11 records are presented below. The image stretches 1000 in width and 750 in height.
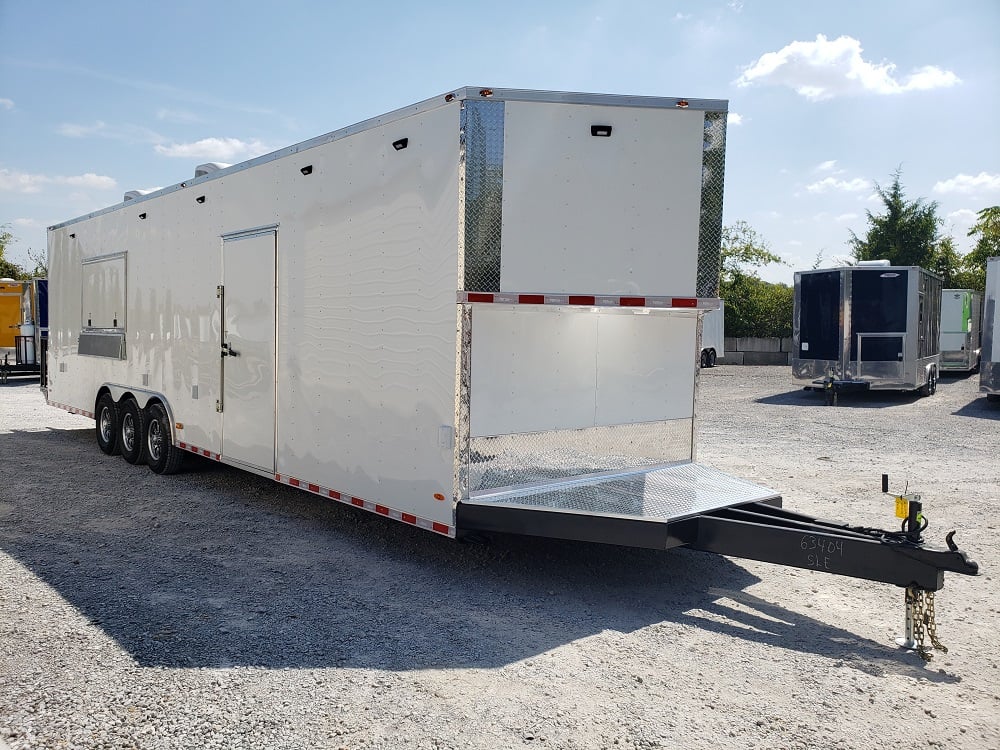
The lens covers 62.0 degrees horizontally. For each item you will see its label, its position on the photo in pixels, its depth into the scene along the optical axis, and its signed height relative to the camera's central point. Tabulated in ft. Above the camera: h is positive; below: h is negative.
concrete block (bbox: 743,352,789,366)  97.09 -2.78
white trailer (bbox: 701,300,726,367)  86.43 -0.53
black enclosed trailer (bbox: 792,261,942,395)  51.21 +0.66
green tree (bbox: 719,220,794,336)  101.81 +3.38
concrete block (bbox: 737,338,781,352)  99.14 -1.24
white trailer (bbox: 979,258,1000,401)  49.21 +0.33
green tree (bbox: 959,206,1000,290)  107.96 +12.05
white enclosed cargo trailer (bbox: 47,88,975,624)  15.85 +0.07
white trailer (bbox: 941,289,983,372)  71.10 +0.78
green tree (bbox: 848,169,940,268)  110.32 +14.08
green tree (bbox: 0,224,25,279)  103.37 +6.24
